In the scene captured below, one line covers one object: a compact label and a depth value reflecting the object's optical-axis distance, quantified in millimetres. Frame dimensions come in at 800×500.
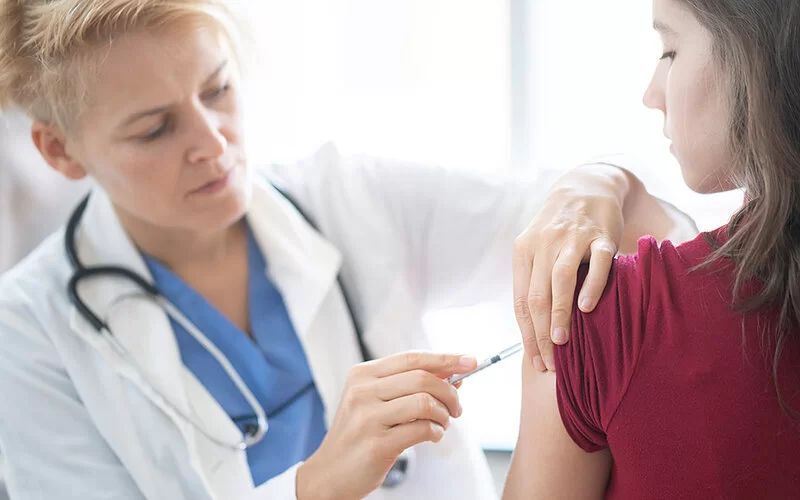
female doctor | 1077
